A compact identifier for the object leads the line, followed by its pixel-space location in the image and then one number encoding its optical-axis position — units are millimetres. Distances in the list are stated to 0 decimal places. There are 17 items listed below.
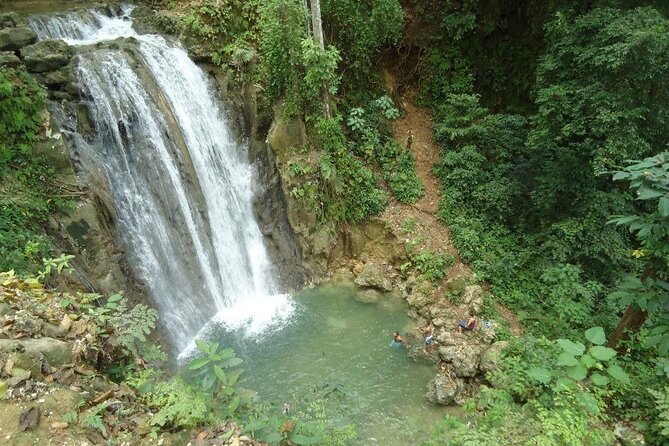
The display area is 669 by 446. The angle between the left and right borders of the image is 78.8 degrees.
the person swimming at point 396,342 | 8930
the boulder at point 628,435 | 5230
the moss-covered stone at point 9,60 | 7707
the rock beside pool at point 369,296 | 10438
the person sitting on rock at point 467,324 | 8930
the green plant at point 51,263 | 5371
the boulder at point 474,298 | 9336
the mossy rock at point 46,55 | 8406
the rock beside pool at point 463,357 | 8078
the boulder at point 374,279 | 10633
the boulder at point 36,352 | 3912
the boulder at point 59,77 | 8414
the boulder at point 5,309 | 4382
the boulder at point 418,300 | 9951
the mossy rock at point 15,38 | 8406
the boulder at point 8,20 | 9099
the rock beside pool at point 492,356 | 7895
